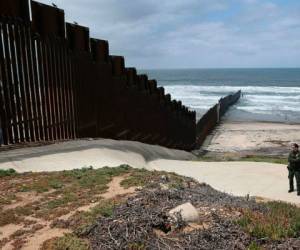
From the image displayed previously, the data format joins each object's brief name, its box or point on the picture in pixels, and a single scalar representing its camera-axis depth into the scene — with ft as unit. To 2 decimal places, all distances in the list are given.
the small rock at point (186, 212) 19.39
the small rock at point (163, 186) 24.18
